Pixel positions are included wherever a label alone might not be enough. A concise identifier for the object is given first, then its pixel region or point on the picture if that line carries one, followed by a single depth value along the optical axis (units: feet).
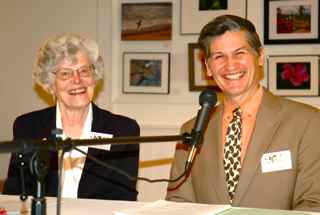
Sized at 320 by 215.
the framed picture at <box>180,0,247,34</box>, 13.75
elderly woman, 8.93
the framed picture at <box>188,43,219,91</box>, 13.94
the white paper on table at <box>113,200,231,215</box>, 5.99
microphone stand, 3.92
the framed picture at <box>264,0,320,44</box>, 13.07
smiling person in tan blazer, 7.40
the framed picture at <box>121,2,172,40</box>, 14.15
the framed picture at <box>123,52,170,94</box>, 14.23
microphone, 5.33
